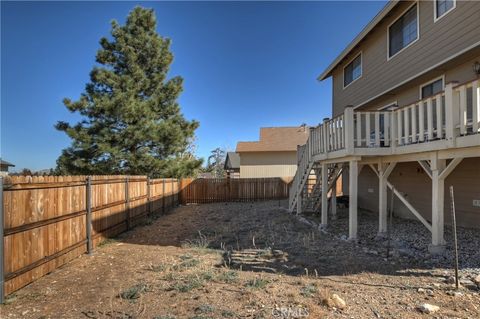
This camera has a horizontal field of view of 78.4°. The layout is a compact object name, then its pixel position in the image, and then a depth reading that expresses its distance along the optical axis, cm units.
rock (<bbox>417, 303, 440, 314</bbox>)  330
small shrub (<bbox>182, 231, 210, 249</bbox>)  678
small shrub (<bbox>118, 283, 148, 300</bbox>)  388
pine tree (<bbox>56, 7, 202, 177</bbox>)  1364
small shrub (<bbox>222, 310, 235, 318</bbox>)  330
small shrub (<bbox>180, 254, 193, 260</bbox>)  575
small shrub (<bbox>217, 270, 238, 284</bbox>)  438
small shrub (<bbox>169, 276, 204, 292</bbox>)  408
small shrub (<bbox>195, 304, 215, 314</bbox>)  341
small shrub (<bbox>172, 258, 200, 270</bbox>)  511
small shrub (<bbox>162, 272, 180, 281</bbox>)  456
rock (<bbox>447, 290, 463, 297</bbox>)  372
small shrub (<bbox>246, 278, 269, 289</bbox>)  412
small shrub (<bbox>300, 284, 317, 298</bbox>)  381
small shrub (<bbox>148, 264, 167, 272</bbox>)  504
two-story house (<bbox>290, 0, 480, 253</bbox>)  517
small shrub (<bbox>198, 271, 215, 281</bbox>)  448
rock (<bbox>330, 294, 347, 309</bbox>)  347
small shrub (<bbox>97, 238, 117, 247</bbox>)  705
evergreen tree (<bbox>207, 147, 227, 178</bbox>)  4776
